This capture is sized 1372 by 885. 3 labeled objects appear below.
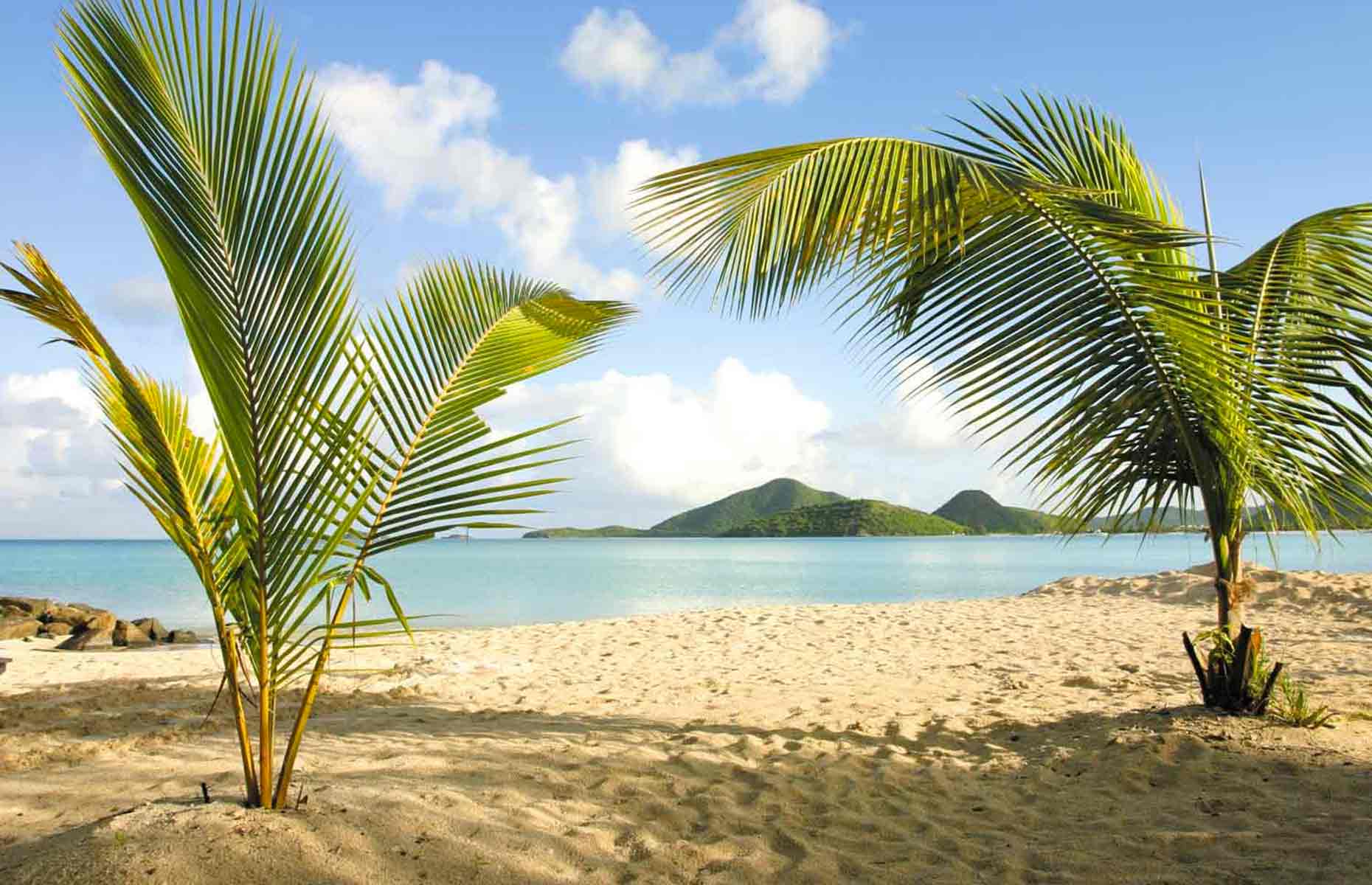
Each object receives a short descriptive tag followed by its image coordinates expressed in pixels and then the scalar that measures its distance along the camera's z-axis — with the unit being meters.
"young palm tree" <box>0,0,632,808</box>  2.58
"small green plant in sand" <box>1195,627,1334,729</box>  4.74
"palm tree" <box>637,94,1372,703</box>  4.29
